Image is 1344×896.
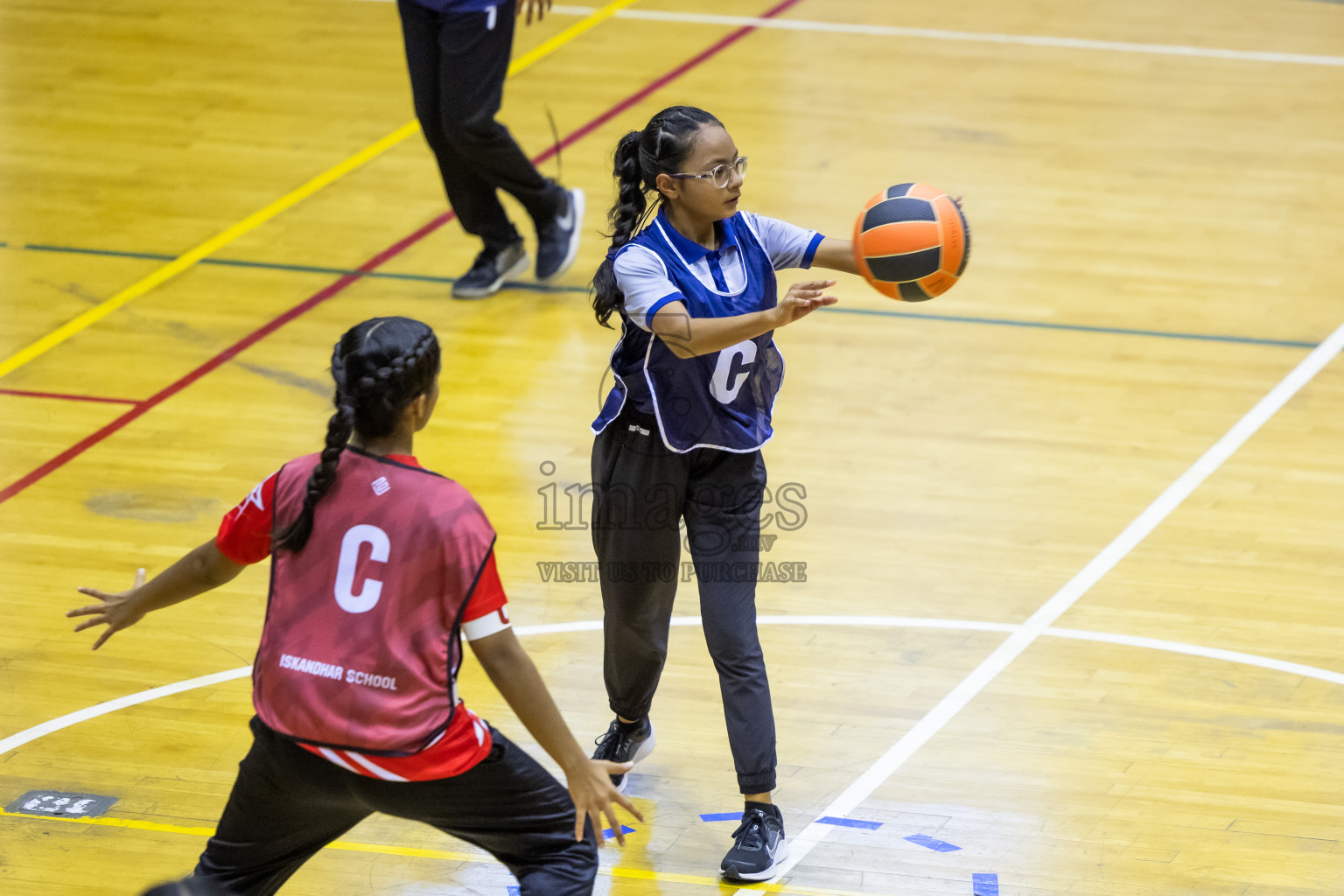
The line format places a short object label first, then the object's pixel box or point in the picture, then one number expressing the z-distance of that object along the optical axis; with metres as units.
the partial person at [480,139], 13.78
